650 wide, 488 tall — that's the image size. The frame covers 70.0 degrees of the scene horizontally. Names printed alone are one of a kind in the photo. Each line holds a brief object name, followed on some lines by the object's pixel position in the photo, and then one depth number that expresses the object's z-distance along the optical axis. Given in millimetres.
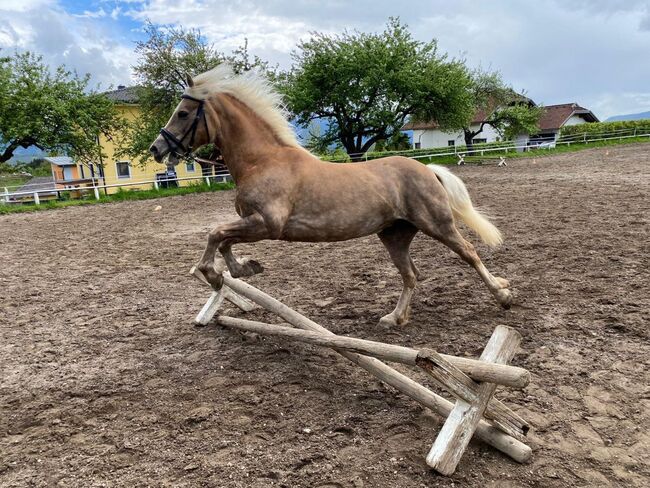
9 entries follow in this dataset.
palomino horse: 4031
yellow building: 37094
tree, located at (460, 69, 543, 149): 44697
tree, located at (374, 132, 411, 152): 34572
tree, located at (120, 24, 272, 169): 25500
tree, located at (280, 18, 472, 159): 28500
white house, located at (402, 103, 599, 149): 54375
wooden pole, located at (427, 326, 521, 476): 2543
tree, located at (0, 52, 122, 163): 24438
